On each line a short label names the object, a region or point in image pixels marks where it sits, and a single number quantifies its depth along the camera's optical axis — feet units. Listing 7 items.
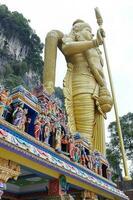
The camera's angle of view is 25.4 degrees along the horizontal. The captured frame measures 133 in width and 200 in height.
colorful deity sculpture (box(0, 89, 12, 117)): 19.48
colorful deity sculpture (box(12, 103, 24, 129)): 20.75
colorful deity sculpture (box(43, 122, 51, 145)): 23.34
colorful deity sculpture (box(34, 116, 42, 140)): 22.40
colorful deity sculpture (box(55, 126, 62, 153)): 23.74
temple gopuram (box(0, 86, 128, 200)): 18.90
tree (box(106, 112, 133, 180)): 74.86
